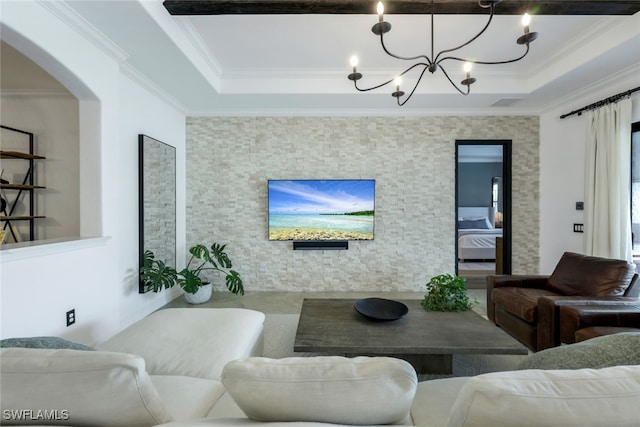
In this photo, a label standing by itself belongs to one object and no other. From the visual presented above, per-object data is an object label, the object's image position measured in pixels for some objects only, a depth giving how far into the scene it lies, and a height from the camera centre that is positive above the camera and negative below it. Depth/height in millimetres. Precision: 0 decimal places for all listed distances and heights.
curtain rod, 3038 +1222
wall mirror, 3254 +124
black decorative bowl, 2236 -774
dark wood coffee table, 1782 -814
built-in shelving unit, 3163 +155
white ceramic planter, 3799 -1109
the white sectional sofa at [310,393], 666 -449
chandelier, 1561 +1040
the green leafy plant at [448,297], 2457 -718
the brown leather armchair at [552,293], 2330 -730
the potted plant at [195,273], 3262 -786
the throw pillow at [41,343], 1090 -514
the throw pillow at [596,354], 928 -470
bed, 6242 -686
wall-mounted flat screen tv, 4250 +17
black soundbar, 4320 -505
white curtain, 3086 +324
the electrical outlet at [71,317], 2137 -783
